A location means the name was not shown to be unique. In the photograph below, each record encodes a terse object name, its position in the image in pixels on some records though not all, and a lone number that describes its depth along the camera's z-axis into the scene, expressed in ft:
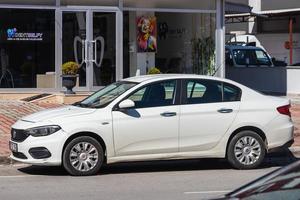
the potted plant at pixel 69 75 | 63.46
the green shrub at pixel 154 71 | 67.77
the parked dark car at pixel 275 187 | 11.69
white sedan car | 33.53
